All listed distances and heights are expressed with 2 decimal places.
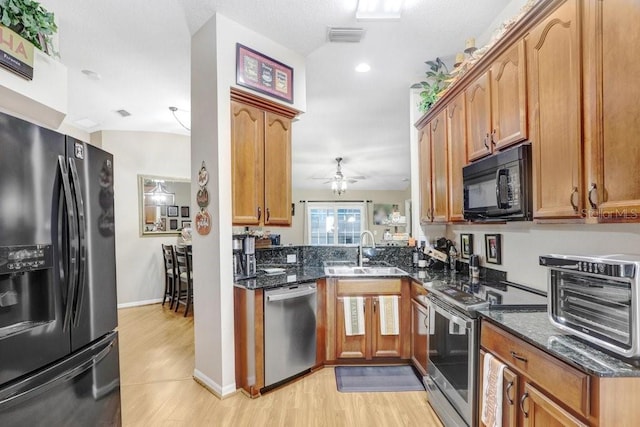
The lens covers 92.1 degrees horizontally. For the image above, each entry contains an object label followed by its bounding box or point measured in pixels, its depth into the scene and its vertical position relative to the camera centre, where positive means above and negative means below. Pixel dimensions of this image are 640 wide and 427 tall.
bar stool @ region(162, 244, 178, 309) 4.68 -0.91
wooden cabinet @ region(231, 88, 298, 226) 2.55 +0.48
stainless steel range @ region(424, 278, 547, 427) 1.74 -0.78
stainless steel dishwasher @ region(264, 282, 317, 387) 2.45 -0.97
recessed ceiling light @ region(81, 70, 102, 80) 3.18 +1.50
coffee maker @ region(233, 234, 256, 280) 2.82 -0.38
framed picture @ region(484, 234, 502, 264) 2.49 -0.29
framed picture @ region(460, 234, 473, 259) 2.87 -0.31
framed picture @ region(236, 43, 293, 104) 2.50 +1.22
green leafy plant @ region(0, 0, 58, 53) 1.39 +0.94
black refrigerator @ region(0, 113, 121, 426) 1.15 -0.28
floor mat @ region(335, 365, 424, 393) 2.56 -1.44
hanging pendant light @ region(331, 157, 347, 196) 6.17 +0.63
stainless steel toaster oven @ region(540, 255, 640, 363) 1.02 -0.33
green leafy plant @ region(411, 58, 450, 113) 2.99 +1.30
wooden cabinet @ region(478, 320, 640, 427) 1.01 -0.67
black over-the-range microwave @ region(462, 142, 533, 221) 1.69 +0.16
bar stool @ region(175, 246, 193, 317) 4.30 -0.80
